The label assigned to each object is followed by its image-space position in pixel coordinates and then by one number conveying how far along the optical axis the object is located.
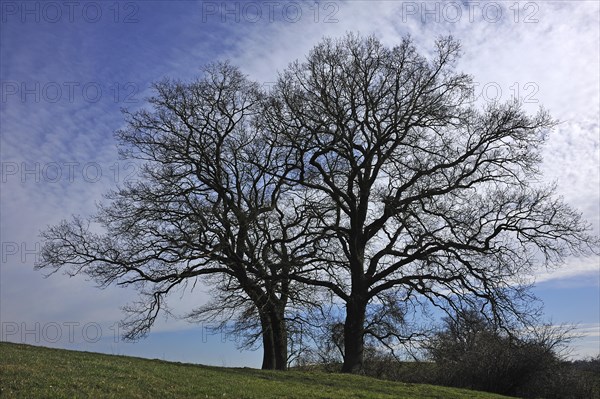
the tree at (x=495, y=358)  24.25
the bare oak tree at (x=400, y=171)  23.92
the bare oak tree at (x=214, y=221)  24.72
